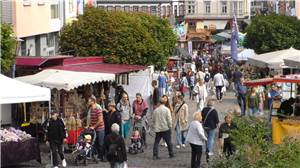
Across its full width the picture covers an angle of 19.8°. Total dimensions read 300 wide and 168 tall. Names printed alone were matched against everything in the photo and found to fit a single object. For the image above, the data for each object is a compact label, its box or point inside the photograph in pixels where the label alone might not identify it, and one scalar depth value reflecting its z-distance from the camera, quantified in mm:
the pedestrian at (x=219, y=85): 36250
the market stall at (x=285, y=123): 20594
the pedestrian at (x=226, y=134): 17823
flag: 50450
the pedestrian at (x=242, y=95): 29531
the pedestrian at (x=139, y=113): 21172
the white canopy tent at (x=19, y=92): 17156
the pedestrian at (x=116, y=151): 16047
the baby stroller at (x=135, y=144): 20578
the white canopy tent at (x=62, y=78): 20359
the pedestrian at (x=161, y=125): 19469
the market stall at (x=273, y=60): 31234
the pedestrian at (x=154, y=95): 27425
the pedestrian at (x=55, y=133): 18016
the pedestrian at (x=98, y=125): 19172
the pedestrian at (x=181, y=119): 21312
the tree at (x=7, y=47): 20453
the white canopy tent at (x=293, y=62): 24375
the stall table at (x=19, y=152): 17469
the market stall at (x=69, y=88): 20297
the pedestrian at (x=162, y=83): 32875
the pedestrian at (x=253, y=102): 26155
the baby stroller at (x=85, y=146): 18719
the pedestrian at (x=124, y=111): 21625
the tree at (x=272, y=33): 49156
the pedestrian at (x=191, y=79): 39303
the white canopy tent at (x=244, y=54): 51938
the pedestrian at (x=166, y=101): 20444
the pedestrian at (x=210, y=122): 19625
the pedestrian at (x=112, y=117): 19469
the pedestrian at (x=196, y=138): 17750
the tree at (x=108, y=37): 28578
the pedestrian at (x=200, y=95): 25688
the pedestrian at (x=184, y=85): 38034
